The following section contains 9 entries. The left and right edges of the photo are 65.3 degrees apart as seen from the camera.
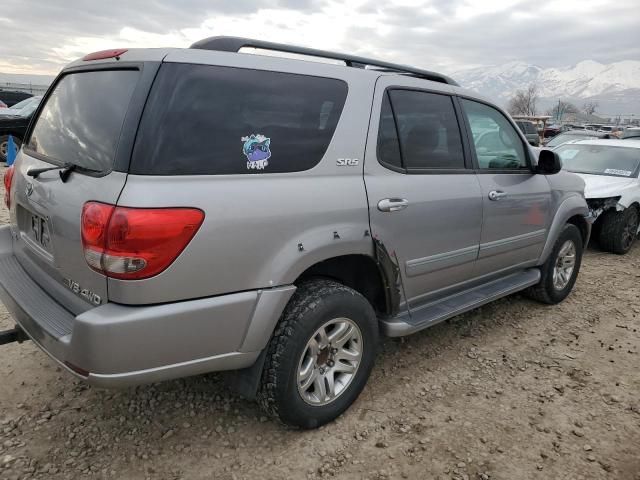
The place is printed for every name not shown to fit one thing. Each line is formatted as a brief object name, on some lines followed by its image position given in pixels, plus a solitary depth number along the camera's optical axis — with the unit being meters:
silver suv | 2.00
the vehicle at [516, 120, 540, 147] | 18.57
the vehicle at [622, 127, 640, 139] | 16.97
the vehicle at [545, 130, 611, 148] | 14.48
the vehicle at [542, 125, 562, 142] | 32.00
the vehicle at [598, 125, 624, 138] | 32.15
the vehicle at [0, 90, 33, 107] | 26.94
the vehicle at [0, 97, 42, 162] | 11.84
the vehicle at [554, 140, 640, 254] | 6.54
